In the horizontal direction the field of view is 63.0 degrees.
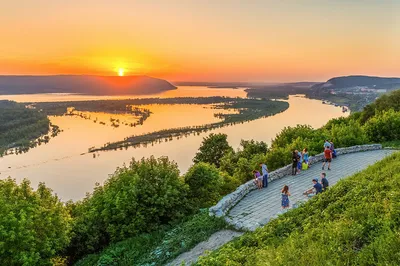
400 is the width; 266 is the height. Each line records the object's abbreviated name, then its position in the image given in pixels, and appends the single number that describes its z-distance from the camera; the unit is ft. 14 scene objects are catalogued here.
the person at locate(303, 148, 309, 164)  57.26
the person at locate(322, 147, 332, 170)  56.22
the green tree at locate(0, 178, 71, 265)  39.42
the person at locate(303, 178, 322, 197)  40.47
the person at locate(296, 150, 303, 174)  55.51
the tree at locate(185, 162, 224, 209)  52.49
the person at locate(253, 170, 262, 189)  49.49
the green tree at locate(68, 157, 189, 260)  47.57
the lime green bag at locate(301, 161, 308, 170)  57.16
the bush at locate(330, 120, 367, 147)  78.59
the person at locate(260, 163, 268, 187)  49.74
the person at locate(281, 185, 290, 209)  39.41
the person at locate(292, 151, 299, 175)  54.17
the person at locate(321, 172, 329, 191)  41.26
